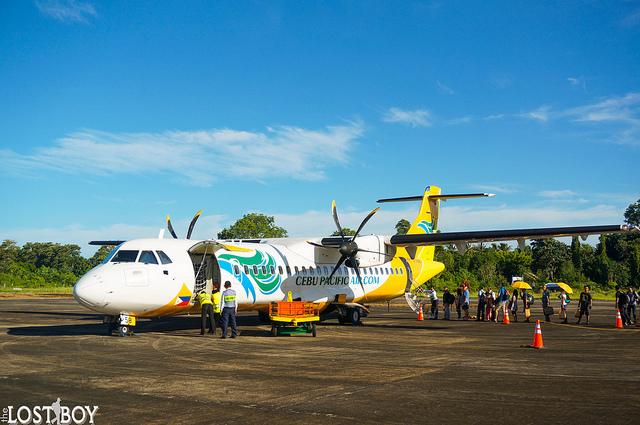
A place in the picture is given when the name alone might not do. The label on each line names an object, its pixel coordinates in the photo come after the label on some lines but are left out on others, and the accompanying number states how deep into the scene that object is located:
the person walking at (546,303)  25.59
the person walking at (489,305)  26.44
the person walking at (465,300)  27.70
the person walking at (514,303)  26.19
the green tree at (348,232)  93.69
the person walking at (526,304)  25.69
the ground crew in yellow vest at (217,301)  18.69
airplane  16.75
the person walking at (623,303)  22.72
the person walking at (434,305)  27.81
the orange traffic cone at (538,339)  14.90
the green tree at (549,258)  79.05
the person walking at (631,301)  23.14
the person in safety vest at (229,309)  17.55
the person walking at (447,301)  27.39
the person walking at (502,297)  26.26
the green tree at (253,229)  91.00
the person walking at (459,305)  28.26
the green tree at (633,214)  121.50
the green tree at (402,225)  105.54
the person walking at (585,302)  23.62
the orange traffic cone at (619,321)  21.87
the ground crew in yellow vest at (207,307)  18.57
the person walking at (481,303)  26.66
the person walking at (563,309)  25.25
